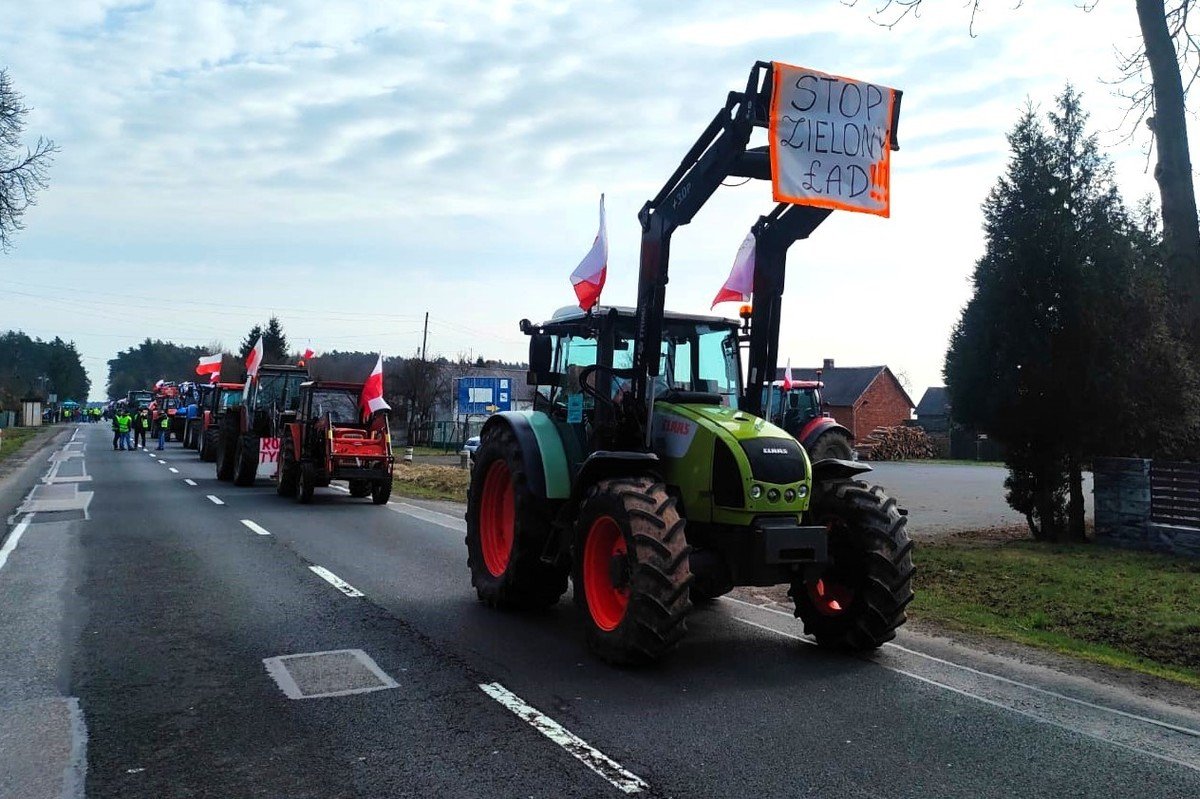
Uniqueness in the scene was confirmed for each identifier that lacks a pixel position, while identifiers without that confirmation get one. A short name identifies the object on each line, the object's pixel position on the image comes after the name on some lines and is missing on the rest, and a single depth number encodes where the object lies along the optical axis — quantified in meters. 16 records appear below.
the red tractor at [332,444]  16.50
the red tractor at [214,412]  28.95
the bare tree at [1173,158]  10.05
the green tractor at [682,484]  5.95
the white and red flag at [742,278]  7.55
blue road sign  33.84
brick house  57.75
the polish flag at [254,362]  20.72
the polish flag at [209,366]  30.53
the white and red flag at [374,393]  16.00
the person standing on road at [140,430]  38.31
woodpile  48.50
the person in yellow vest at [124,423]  36.16
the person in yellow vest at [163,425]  37.06
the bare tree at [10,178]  25.62
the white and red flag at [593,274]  7.05
